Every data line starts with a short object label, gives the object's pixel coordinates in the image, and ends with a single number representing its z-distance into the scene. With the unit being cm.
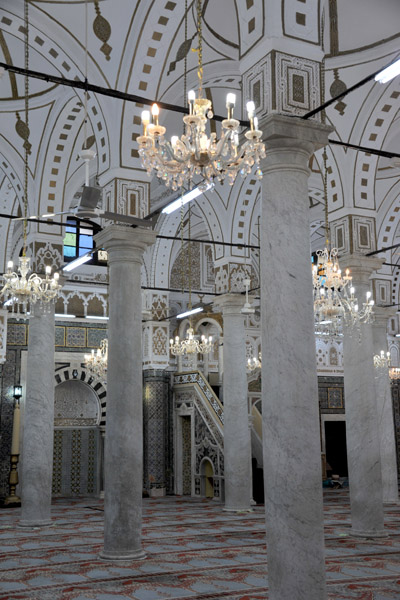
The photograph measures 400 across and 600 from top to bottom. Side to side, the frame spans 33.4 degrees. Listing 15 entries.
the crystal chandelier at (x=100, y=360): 1291
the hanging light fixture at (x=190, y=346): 1270
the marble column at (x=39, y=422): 980
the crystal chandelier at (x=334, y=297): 858
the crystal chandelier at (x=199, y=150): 438
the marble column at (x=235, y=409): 1141
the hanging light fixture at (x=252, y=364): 1466
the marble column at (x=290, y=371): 422
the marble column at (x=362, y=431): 830
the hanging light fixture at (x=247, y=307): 1128
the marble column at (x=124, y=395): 715
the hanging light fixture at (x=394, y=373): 1708
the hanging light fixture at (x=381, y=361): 1329
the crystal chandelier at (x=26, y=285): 827
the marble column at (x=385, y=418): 1288
